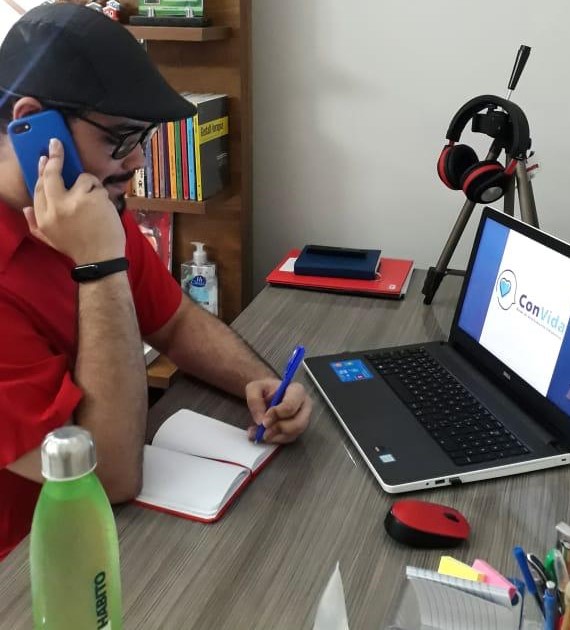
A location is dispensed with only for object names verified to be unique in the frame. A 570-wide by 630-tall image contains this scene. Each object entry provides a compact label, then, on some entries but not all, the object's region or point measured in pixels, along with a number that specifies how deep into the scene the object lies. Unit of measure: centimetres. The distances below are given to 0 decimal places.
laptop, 103
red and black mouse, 87
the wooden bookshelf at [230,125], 180
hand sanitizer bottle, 199
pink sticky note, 78
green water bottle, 51
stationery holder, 66
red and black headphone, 143
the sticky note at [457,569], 80
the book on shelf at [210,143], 177
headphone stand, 145
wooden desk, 78
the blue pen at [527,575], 73
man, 97
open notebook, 94
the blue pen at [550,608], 65
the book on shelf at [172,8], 175
